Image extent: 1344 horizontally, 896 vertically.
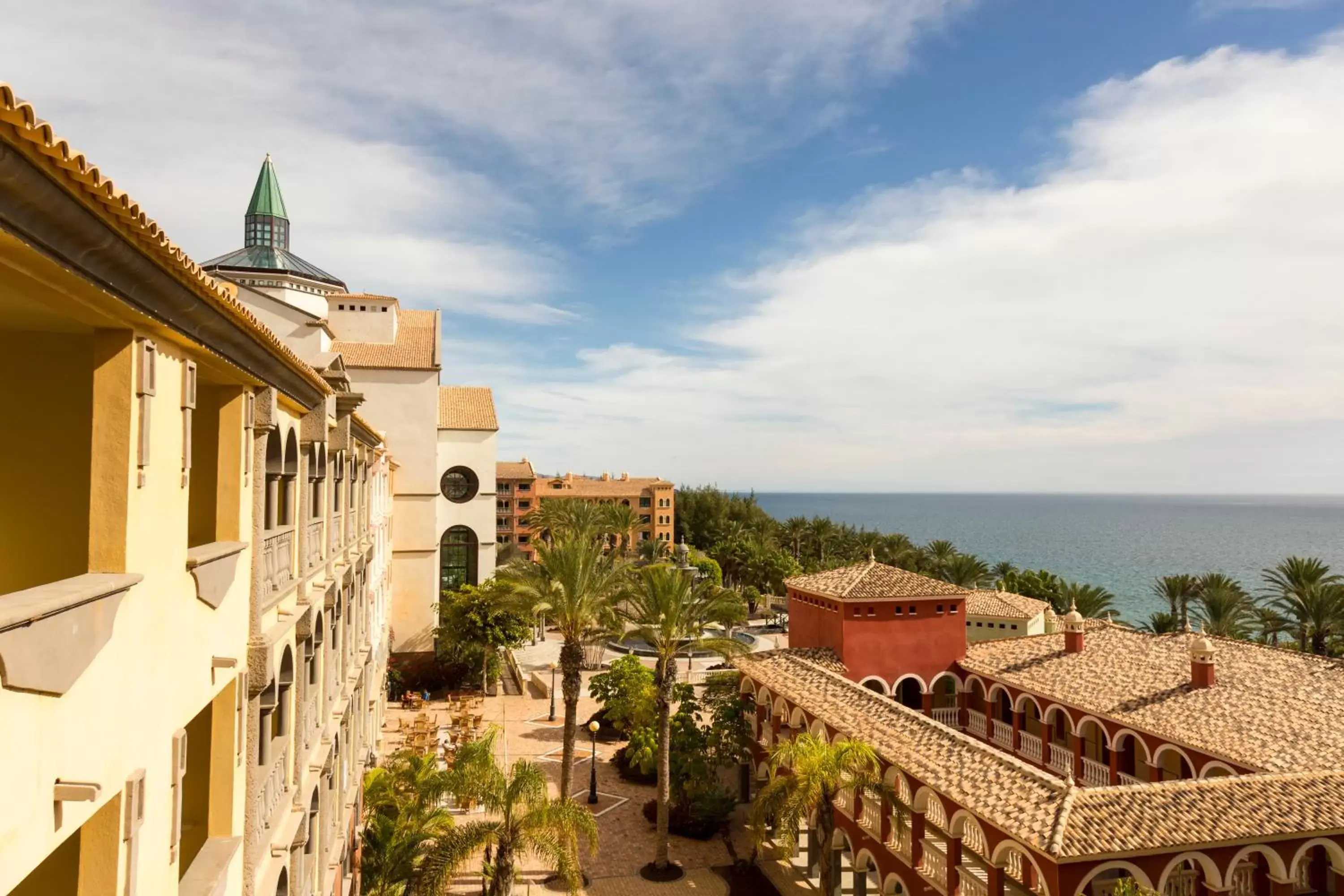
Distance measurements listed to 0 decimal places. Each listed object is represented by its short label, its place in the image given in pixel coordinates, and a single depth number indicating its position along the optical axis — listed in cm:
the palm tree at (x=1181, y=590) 5188
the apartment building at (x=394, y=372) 3928
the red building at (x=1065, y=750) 1530
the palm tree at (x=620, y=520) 6900
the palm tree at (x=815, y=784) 1797
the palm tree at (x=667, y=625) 2269
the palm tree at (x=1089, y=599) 4838
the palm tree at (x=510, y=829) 1559
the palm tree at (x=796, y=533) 8300
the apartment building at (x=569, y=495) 9306
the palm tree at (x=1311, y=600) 4006
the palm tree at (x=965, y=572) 5844
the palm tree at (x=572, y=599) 2314
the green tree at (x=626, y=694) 2961
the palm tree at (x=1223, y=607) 4672
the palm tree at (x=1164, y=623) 5078
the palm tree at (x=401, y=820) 1744
